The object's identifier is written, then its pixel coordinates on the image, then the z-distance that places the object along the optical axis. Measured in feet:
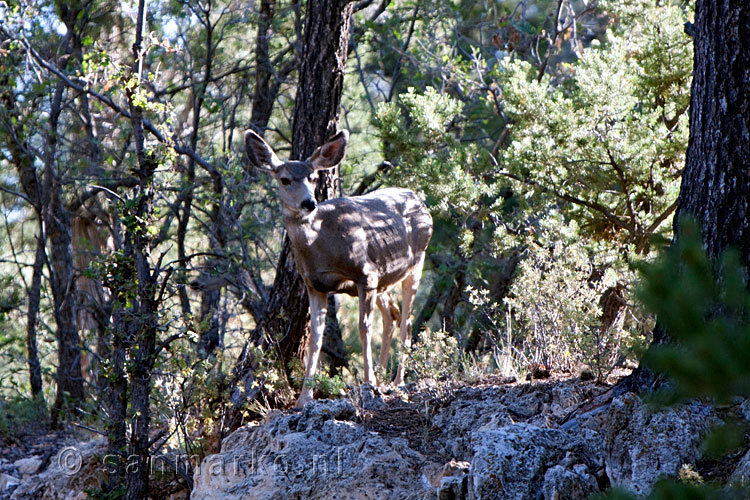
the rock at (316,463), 37.81
